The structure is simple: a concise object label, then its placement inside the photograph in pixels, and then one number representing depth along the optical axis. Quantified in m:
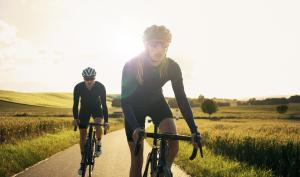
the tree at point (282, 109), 102.81
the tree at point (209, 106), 95.19
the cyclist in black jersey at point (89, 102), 8.82
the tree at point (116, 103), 146.62
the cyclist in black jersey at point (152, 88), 4.62
